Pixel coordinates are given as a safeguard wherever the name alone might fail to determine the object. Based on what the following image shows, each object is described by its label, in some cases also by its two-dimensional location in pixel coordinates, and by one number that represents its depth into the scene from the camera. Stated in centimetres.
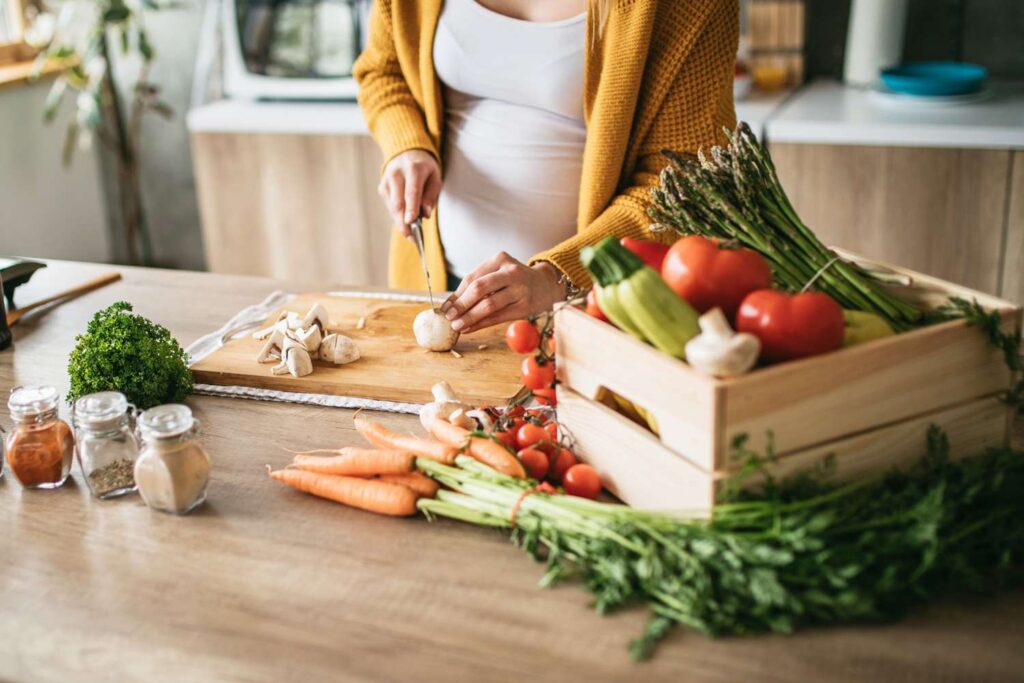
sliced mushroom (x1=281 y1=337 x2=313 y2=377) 150
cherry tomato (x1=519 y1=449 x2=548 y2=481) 115
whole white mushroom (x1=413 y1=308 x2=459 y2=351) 157
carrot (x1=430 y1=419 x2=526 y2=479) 111
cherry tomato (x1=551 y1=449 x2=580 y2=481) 117
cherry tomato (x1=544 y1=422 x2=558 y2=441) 123
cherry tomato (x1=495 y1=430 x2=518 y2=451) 120
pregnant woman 164
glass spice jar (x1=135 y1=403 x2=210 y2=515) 111
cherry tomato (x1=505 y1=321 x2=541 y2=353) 134
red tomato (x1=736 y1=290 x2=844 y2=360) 96
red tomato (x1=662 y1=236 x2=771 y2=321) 102
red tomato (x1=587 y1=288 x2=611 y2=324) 113
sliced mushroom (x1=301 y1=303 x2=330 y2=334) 161
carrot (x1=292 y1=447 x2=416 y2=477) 116
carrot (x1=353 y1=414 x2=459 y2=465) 116
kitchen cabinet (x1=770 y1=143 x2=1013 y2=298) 262
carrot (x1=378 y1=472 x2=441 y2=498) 114
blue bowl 276
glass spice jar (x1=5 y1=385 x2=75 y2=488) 119
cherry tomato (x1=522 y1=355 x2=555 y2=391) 127
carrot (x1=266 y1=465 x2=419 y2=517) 113
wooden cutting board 146
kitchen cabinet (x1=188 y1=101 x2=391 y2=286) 321
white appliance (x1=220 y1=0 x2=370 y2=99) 318
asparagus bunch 113
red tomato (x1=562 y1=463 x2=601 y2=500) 112
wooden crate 97
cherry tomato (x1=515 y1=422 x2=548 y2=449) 119
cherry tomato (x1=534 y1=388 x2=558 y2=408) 127
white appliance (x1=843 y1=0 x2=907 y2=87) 297
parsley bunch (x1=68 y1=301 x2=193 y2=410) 137
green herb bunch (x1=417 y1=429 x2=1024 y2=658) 91
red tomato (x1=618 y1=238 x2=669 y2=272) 112
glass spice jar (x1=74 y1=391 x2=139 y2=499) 116
